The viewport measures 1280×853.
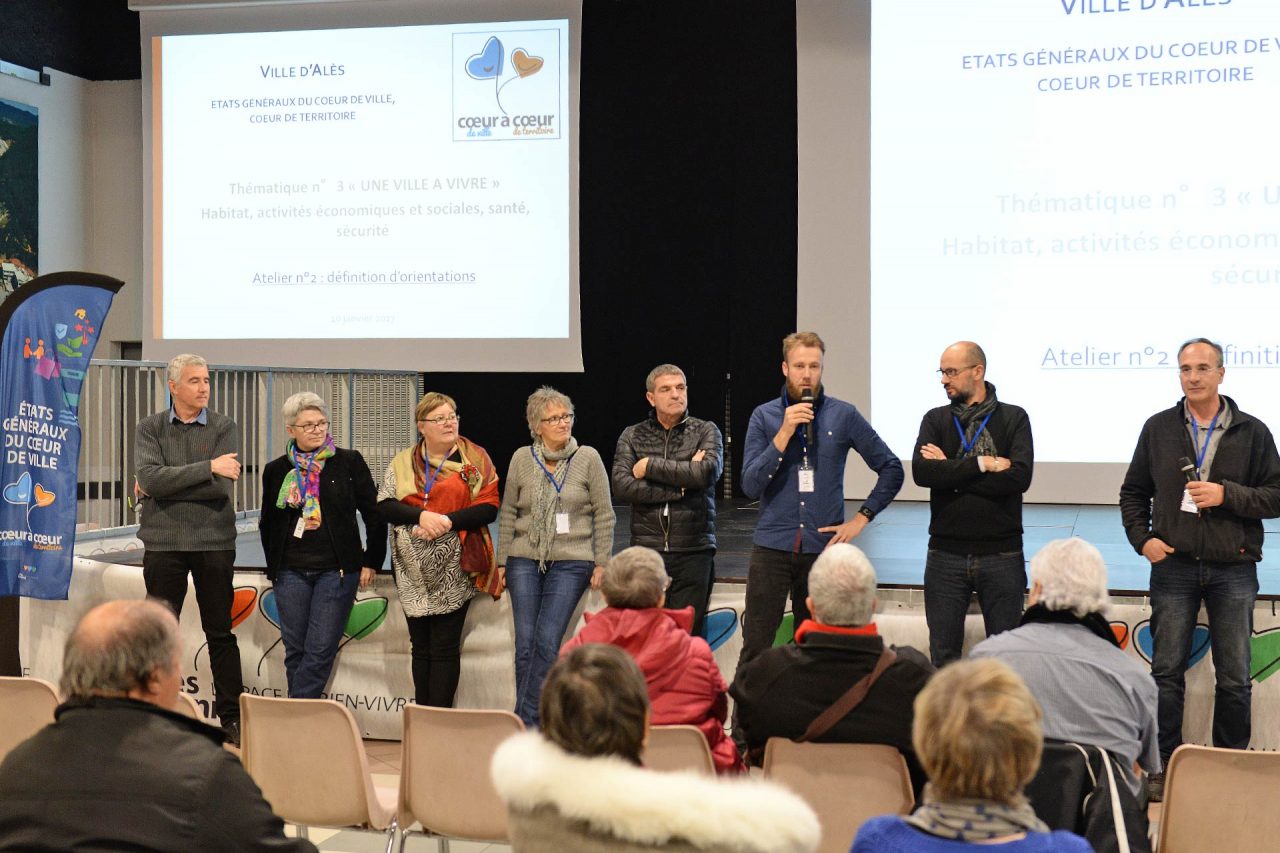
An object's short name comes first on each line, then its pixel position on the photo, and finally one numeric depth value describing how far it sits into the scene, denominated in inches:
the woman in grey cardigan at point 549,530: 170.4
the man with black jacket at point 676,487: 166.4
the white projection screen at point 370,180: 301.4
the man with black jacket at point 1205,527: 151.3
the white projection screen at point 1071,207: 238.8
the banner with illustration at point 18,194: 372.8
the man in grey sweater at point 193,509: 178.5
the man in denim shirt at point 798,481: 163.5
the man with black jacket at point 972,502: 156.2
